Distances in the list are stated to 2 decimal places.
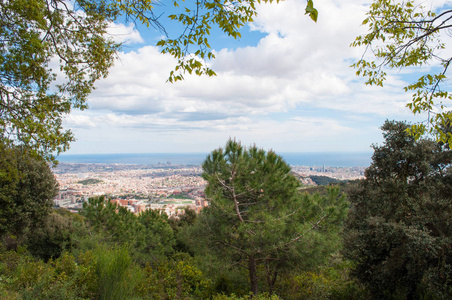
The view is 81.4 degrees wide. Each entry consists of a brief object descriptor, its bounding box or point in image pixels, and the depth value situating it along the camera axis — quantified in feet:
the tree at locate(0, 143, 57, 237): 31.71
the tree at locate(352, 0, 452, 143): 12.42
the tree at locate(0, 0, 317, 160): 11.12
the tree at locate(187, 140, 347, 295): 20.13
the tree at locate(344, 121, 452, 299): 16.65
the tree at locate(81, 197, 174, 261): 31.98
